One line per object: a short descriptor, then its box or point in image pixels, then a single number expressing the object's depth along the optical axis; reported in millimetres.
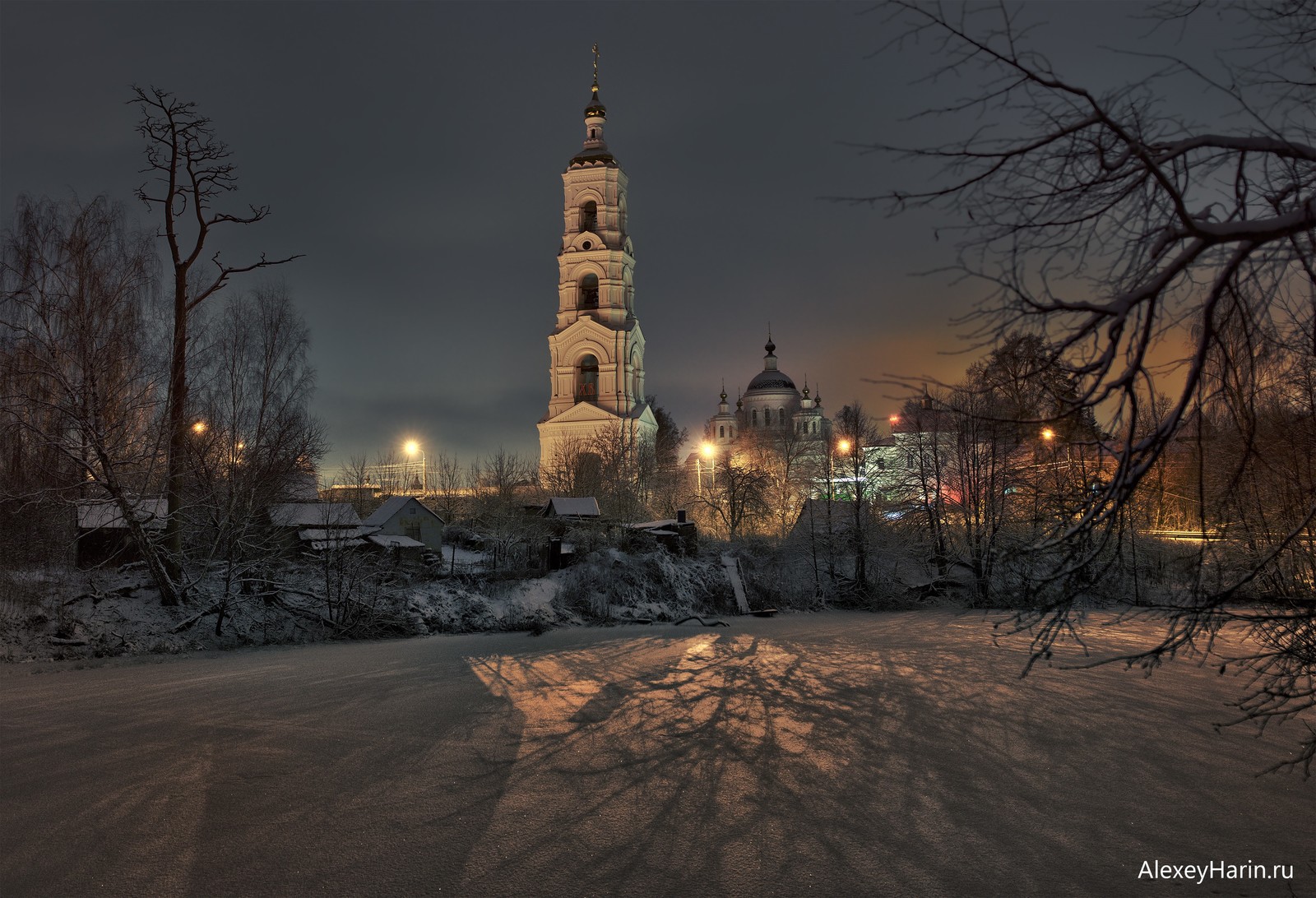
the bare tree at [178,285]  16906
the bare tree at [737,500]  37156
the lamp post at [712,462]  38312
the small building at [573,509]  29297
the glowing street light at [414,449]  48844
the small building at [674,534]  27250
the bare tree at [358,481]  37281
